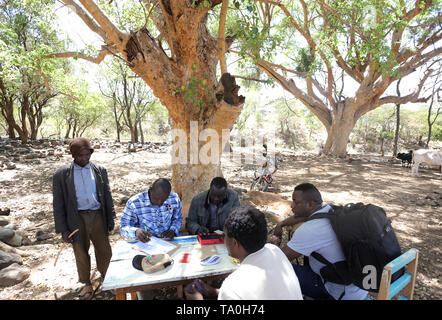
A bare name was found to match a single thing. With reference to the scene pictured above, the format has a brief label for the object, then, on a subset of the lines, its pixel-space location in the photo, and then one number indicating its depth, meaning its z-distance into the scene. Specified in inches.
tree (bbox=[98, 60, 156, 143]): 828.3
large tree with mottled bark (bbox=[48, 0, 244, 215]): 149.6
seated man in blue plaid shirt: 102.6
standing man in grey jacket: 101.6
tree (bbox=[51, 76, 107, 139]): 449.9
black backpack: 68.1
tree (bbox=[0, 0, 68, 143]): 258.2
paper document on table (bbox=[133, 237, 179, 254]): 85.0
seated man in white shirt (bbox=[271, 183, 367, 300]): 75.9
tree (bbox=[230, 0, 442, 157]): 205.8
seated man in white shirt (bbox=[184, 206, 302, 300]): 49.9
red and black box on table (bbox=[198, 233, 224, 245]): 92.4
